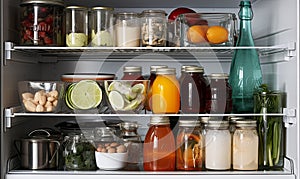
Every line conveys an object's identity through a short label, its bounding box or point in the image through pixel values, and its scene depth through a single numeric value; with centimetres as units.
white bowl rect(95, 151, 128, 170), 175
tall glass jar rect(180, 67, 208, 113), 179
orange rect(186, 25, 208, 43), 180
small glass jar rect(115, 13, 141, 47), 180
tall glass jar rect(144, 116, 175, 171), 177
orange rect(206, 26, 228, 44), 179
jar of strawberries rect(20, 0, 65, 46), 178
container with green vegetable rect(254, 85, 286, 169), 178
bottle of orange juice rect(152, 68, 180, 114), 178
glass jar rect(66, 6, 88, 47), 179
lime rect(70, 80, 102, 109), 179
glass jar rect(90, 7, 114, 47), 179
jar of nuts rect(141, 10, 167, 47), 180
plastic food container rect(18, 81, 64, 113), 176
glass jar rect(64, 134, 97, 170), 177
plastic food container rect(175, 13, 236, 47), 180
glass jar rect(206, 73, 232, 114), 180
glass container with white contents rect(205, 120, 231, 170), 175
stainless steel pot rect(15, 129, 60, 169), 178
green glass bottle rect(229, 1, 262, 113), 188
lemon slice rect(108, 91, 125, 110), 178
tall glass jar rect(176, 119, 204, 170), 177
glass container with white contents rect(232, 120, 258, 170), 175
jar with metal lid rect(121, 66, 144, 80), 187
